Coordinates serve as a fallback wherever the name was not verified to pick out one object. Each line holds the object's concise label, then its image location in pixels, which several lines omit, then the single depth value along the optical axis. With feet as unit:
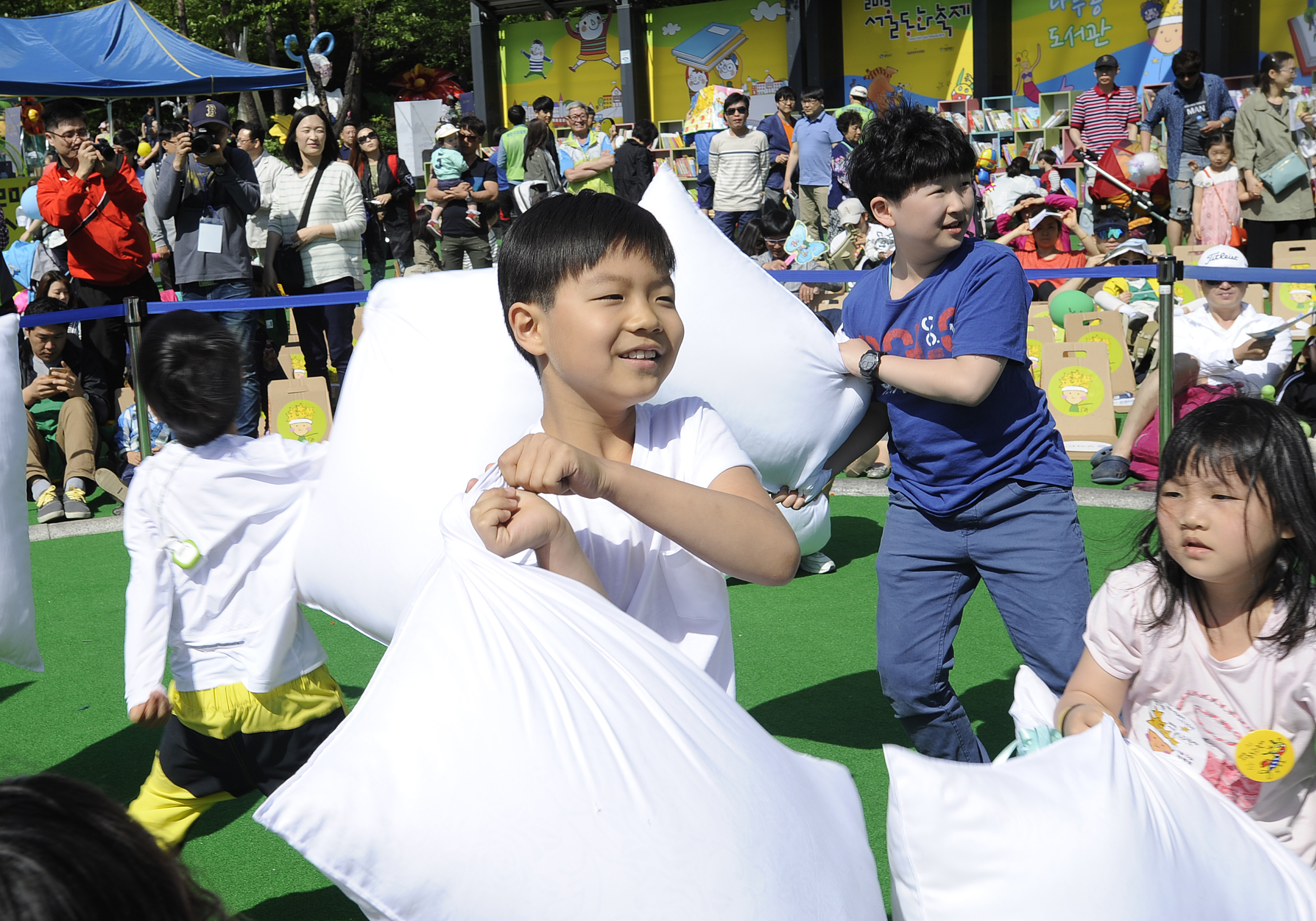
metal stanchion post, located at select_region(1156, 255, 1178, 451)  15.48
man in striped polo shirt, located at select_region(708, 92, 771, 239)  35.81
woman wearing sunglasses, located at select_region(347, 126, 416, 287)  30.86
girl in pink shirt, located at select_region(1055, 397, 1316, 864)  5.30
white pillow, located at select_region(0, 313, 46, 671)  7.98
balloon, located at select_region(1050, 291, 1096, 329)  22.21
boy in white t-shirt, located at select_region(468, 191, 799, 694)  4.37
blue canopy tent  34.35
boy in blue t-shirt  7.55
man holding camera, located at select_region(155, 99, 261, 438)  20.68
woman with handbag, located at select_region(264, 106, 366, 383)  23.03
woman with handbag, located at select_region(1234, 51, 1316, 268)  28.84
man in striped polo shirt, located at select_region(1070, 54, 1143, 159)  38.86
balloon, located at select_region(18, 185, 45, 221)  33.06
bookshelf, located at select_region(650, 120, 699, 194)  50.88
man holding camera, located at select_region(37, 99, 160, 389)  20.48
